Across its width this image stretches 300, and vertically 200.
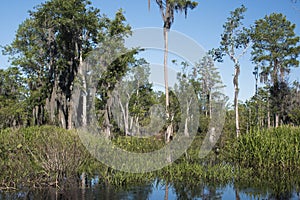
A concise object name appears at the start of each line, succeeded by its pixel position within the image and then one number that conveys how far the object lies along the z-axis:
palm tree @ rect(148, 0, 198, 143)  20.06
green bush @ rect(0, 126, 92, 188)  9.74
